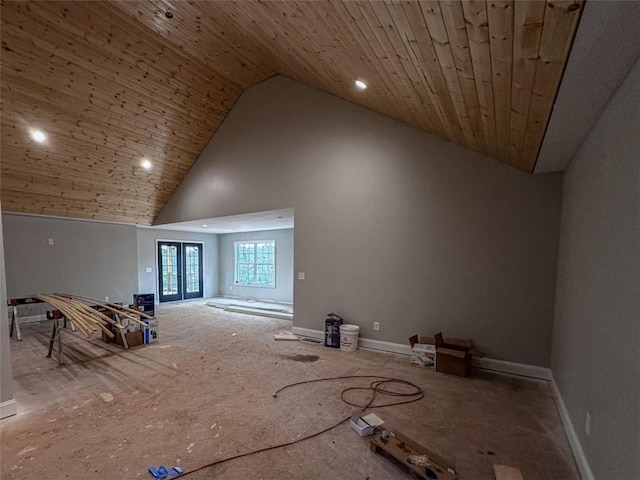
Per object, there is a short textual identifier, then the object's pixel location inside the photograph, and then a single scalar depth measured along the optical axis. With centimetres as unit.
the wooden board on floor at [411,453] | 188
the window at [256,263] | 905
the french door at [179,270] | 903
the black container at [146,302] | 586
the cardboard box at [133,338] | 468
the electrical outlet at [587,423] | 189
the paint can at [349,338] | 451
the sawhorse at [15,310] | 506
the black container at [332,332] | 466
